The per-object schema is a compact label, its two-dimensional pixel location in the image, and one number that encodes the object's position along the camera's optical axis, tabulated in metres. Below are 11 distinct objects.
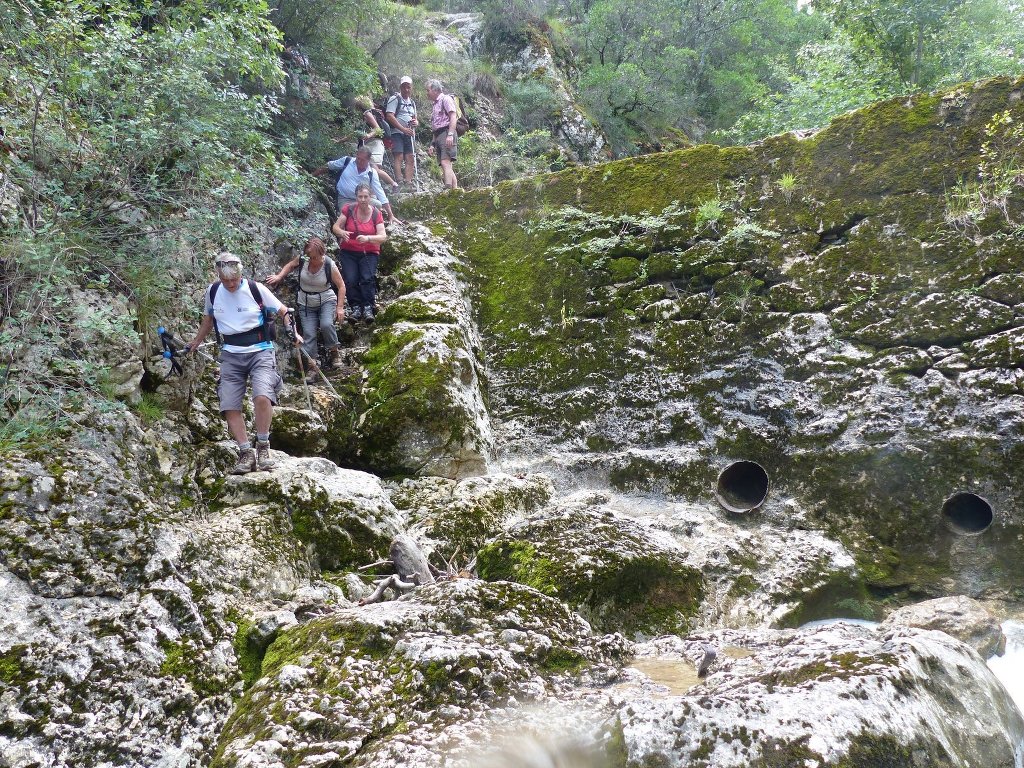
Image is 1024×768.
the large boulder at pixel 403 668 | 3.05
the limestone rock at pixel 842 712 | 2.70
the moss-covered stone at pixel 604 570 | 5.35
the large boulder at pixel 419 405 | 7.35
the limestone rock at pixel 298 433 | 7.14
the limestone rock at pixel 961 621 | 4.90
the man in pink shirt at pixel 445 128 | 11.31
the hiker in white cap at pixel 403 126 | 11.13
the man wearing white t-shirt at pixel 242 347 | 5.90
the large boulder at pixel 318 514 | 5.67
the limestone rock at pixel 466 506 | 6.43
